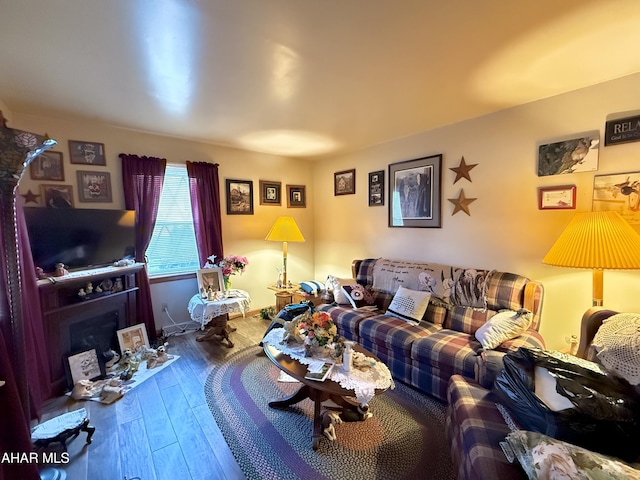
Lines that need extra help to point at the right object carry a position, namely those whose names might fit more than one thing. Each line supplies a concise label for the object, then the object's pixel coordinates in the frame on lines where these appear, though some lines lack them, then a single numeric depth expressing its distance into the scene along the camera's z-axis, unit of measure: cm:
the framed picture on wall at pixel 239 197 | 387
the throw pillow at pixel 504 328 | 206
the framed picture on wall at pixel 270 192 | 420
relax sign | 195
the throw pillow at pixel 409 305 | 271
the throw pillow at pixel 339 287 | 321
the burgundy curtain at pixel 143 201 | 305
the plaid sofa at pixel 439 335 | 212
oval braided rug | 161
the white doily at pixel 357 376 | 158
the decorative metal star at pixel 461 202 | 289
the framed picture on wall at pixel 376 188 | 374
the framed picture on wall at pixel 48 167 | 259
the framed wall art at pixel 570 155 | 212
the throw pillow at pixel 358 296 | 314
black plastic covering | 103
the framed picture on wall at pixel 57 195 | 264
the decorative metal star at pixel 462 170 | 286
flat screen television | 237
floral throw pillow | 87
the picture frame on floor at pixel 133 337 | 288
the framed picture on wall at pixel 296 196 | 451
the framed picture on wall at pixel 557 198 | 224
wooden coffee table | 162
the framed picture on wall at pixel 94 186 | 283
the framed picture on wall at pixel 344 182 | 413
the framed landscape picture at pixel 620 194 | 196
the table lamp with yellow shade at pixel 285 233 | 385
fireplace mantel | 231
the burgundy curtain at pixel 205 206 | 354
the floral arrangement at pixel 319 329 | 193
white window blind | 339
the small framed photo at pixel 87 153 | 277
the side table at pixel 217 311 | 298
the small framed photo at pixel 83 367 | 241
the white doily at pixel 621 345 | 119
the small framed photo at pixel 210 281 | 321
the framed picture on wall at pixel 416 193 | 313
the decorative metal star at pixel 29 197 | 254
